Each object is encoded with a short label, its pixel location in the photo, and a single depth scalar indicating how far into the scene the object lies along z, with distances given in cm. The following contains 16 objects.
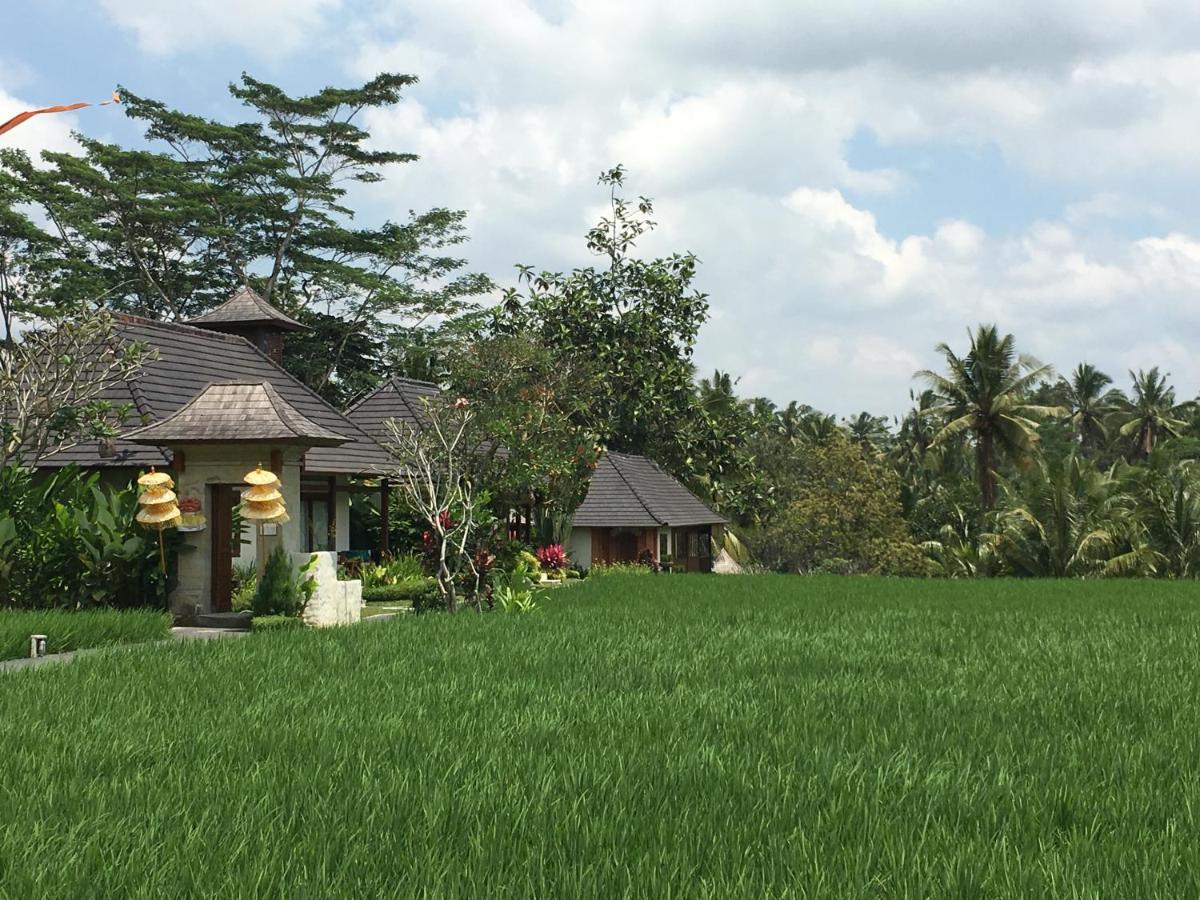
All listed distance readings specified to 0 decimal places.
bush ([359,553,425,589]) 2267
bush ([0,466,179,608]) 1498
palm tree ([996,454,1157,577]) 3170
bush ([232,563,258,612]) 1650
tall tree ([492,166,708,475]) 3950
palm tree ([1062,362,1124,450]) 6419
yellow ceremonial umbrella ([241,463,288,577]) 1531
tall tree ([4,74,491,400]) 3697
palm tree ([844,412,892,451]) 7194
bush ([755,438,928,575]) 4162
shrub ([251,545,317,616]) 1537
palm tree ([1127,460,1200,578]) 3166
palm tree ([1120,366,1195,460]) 5869
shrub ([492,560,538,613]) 1650
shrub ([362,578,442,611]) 2112
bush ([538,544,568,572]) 2855
